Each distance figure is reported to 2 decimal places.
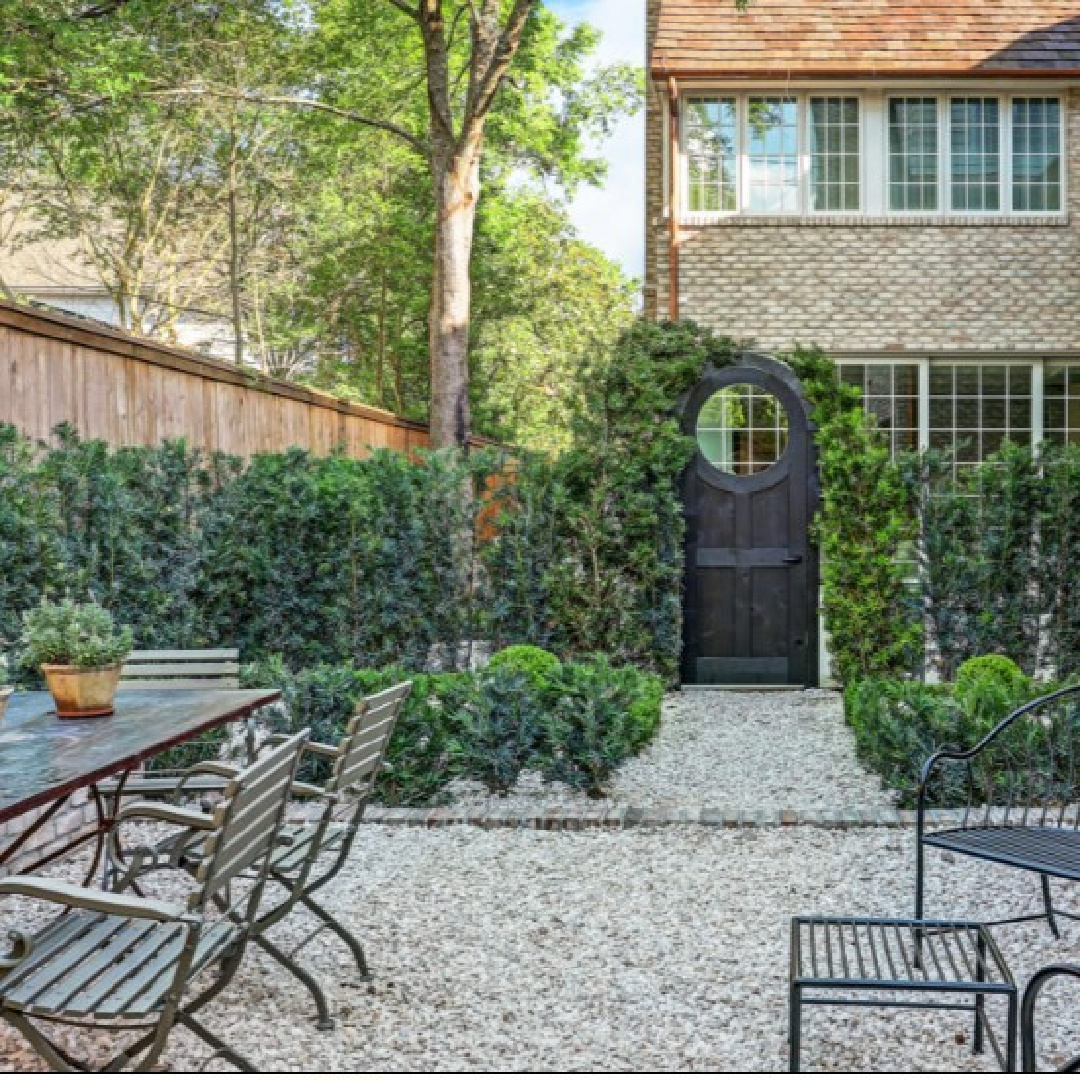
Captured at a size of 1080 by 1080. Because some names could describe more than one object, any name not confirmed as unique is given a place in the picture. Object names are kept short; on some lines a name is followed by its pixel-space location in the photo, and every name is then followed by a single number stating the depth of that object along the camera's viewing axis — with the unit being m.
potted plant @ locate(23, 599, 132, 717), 4.79
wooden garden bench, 6.21
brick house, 16.11
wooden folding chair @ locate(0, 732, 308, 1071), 3.05
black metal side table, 3.35
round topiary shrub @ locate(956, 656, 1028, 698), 7.62
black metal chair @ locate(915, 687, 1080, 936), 6.52
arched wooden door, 10.65
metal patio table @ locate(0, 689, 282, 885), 3.68
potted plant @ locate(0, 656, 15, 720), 4.31
